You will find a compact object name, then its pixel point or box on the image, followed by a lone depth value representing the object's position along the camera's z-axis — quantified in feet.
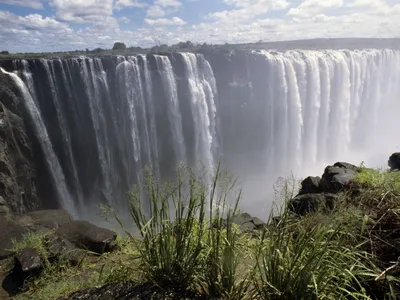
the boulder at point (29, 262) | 15.75
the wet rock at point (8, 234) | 20.38
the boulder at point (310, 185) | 27.81
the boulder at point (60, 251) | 16.80
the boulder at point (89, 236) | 20.94
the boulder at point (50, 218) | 28.90
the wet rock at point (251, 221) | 25.76
